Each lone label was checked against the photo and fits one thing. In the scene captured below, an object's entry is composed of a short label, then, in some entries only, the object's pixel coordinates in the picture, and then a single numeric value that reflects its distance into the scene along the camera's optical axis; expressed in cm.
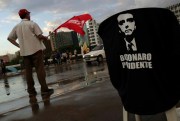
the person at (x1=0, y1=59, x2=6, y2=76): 1844
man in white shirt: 391
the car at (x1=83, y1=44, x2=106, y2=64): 1419
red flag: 459
